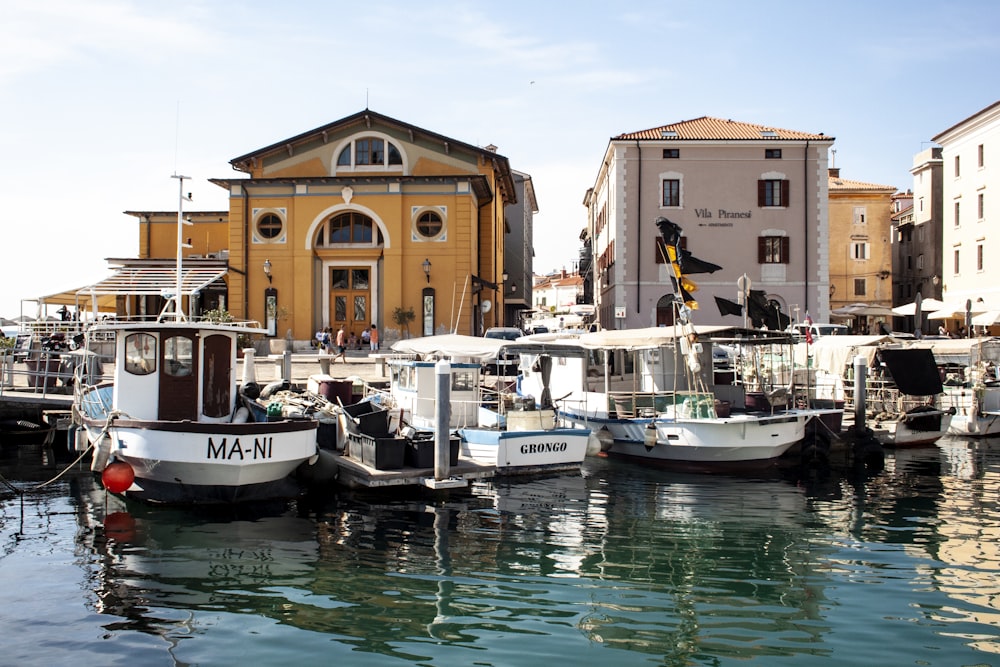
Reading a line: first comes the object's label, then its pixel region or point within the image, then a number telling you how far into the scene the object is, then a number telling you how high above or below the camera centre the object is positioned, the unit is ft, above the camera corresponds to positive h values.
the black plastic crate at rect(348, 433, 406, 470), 48.26 -6.33
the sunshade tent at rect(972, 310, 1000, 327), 110.93 +3.04
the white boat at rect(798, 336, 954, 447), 71.72 -3.92
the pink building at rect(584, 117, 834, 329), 129.70 +19.76
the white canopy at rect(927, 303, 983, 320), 109.67 +4.09
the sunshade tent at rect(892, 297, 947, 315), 112.60 +4.78
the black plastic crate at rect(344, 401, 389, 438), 53.36 -5.11
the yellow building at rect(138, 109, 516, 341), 116.26 +14.20
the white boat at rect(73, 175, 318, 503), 44.86 -4.67
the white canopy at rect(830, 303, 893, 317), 132.21 +5.03
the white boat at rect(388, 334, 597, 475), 54.19 -5.00
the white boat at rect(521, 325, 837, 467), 58.85 -4.55
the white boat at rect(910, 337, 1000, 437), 79.20 -4.14
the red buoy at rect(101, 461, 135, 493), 45.29 -7.27
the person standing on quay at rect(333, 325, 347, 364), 103.65 -0.79
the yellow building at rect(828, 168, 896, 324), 172.45 +19.58
